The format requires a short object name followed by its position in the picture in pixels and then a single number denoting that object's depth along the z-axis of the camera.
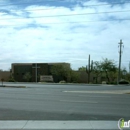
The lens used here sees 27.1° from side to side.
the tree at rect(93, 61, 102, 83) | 75.06
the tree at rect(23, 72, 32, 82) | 79.88
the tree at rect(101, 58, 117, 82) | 74.36
